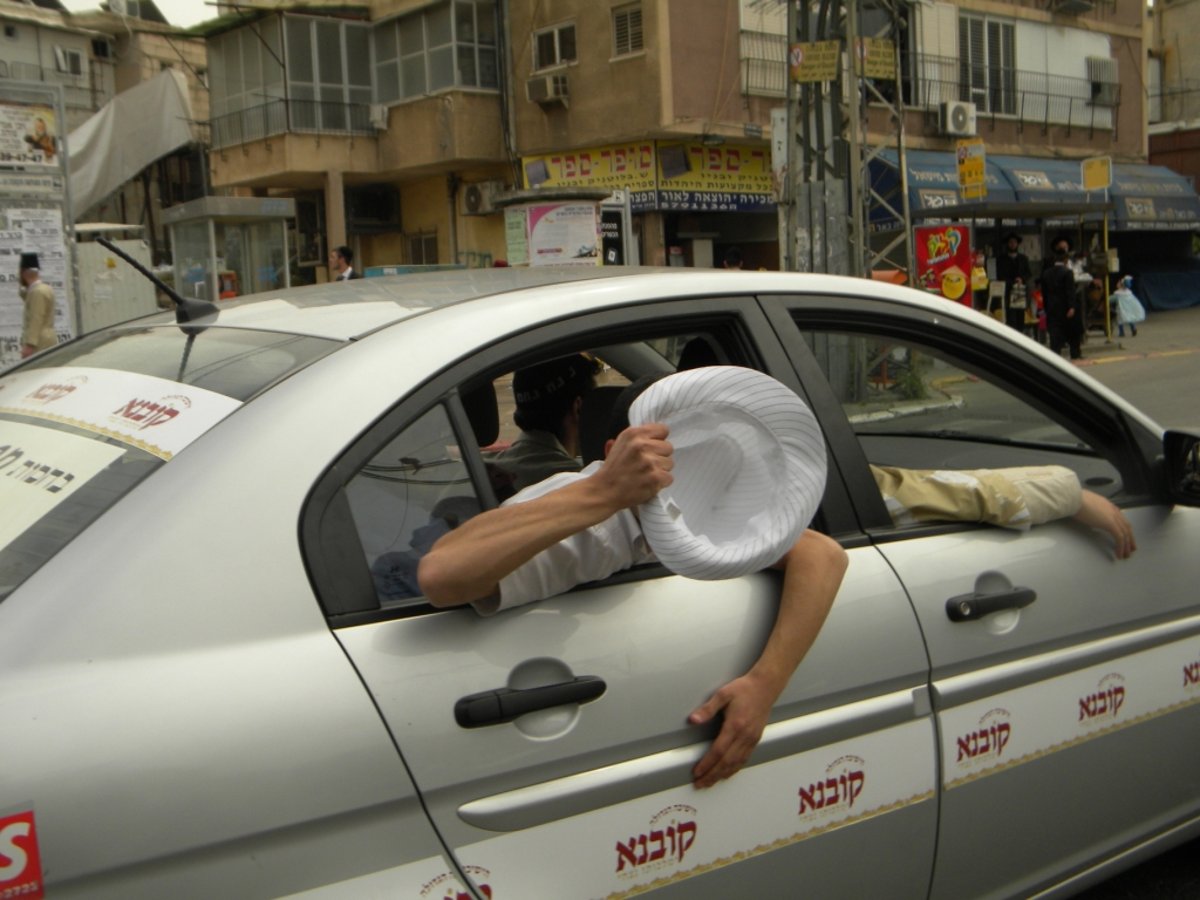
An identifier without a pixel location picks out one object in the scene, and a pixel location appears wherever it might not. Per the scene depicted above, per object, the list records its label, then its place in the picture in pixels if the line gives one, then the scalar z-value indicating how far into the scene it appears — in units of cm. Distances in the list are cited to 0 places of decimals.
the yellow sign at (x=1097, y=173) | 2272
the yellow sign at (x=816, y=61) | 1235
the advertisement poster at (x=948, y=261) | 1741
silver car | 153
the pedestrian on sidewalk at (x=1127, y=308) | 2367
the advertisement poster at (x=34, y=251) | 1040
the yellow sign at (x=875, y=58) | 1352
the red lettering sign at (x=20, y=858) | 138
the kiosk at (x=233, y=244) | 1694
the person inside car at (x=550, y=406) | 282
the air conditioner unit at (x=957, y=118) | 2875
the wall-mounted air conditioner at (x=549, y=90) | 2673
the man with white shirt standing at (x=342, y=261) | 1427
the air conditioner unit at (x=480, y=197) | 2889
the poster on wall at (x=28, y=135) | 1007
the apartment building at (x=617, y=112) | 2597
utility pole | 1270
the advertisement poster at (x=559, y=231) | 1605
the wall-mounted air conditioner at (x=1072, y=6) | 3148
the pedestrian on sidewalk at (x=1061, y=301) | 1898
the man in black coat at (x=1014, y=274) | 2020
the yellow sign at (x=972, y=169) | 1861
